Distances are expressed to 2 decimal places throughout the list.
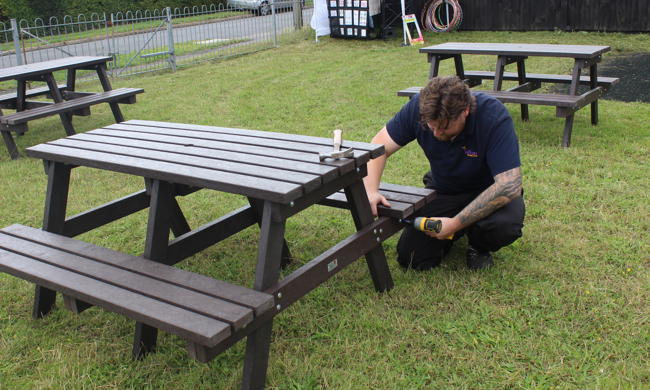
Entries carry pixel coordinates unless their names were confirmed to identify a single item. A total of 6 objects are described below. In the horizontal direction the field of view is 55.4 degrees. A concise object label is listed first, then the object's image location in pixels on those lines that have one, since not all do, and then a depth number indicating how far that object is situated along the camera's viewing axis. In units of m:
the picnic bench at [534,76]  5.65
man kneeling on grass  2.96
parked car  20.79
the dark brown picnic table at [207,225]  2.39
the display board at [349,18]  13.03
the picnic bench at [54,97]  6.41
